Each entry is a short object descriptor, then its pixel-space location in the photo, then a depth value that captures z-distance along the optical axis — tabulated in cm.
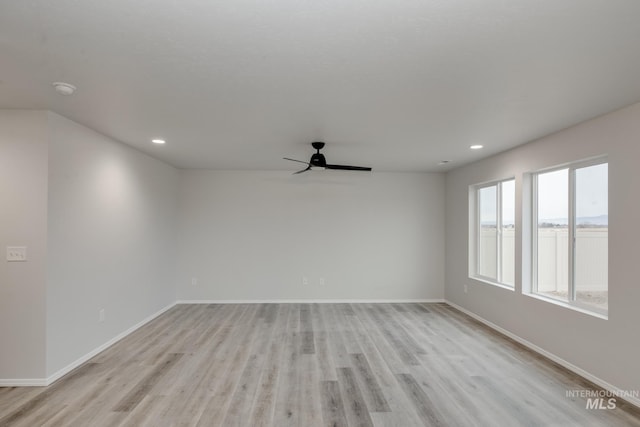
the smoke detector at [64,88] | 231
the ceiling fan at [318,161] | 388
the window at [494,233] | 448
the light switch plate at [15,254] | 286
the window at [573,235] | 308
